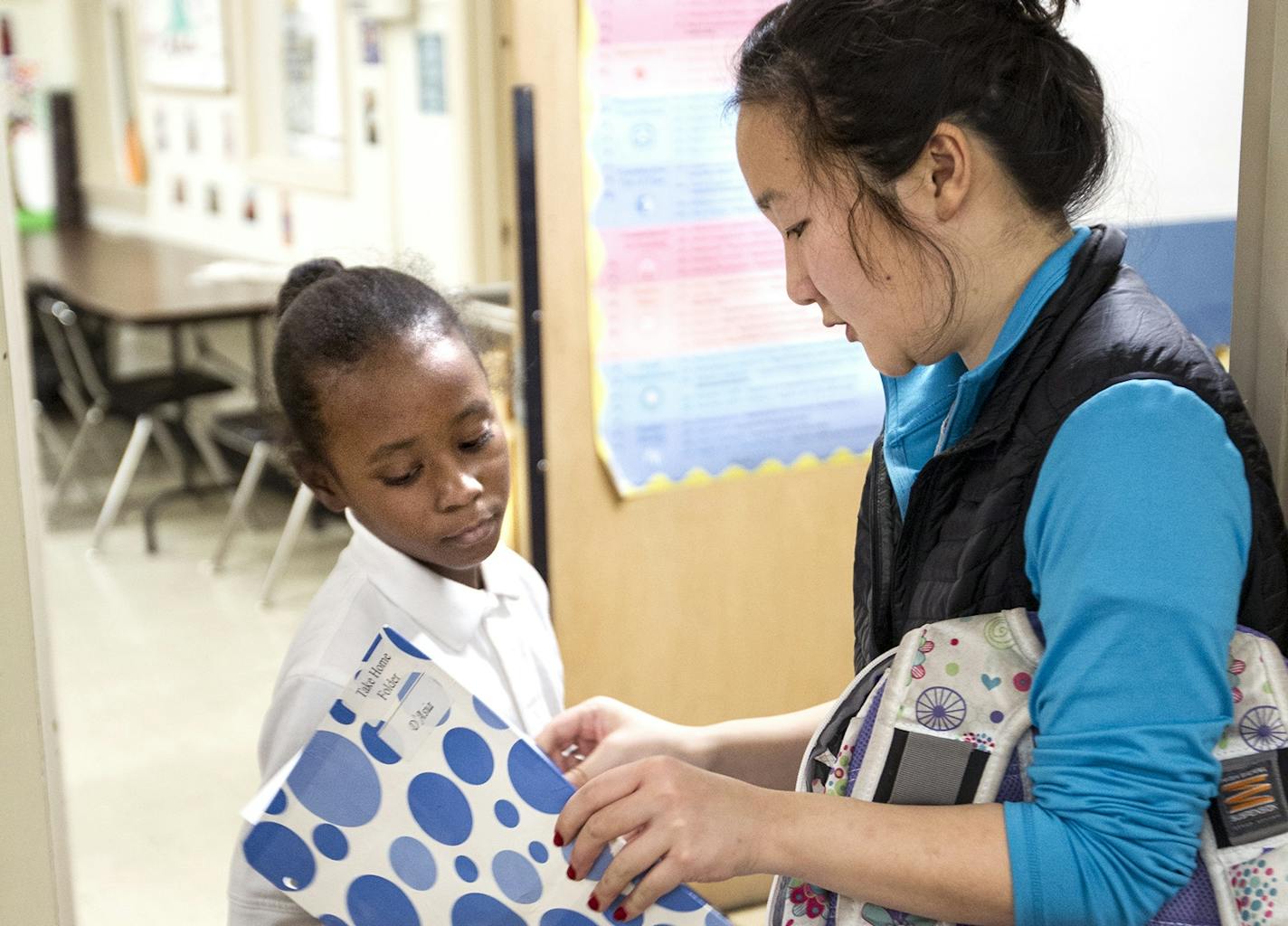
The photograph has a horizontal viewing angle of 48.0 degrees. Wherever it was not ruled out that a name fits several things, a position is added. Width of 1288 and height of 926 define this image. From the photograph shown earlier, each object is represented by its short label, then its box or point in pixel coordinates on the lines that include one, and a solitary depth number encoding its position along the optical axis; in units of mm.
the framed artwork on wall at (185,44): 6152
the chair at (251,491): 4711
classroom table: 4953
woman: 844
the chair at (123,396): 5324
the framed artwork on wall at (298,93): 5344
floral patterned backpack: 892
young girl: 1310
